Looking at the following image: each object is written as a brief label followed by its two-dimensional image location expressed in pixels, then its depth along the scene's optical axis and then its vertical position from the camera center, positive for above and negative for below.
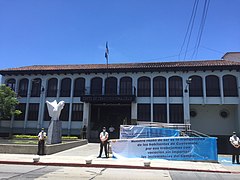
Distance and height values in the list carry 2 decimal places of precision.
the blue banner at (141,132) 15.23 -0.70
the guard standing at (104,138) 13.71 -1.06
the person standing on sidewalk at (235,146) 12.98 -1.30
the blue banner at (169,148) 12.95 -1.52
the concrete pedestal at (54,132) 17.22 -0.99
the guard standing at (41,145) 14.53 -1.63
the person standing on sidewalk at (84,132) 27.15 -1.38
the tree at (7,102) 25.92 +1.94
